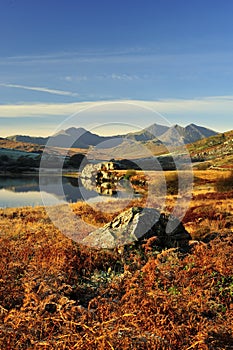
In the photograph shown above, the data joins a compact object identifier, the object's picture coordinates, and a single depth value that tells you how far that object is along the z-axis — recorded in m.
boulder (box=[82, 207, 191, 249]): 11.36
